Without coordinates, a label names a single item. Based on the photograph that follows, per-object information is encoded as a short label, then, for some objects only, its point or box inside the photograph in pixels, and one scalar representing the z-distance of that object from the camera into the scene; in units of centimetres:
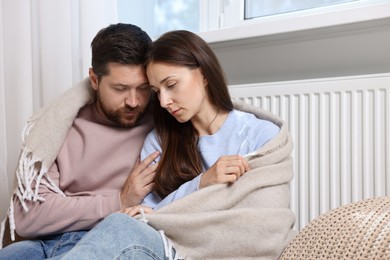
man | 142
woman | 134
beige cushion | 96
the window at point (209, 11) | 181
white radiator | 150
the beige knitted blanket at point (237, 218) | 117
